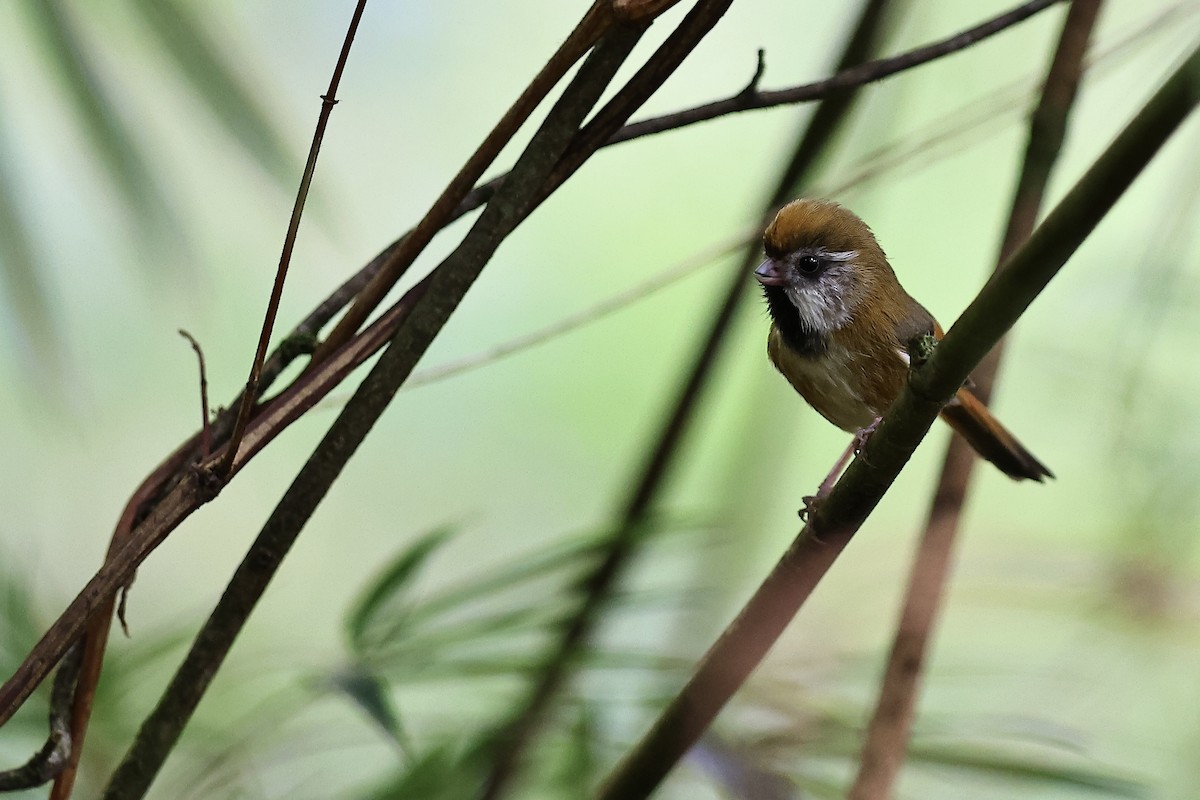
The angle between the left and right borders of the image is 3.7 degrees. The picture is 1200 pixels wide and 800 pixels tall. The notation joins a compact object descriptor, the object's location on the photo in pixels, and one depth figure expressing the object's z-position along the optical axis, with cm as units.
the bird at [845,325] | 415
